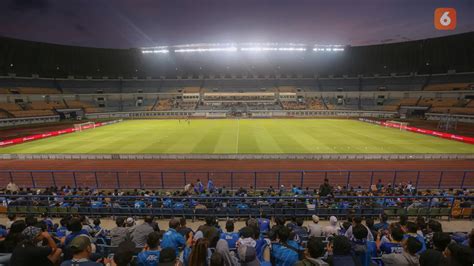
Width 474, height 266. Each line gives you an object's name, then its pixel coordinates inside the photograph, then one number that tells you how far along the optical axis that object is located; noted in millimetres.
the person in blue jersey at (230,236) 5836
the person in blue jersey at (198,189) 14359
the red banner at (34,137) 32006
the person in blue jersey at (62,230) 7009
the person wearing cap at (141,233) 6230
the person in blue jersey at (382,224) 7361
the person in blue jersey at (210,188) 14269
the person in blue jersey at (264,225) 7709
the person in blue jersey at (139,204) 10781
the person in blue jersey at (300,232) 6508
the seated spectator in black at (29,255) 4027
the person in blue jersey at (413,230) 5544
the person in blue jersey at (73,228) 5465
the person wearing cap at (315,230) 6865
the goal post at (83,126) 42753
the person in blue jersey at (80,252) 3912
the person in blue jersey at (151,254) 4578
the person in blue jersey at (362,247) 4797
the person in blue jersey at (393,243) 5186
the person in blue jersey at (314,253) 3787
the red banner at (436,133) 30188
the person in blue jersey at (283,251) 4688
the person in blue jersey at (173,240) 5570
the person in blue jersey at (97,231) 6975
